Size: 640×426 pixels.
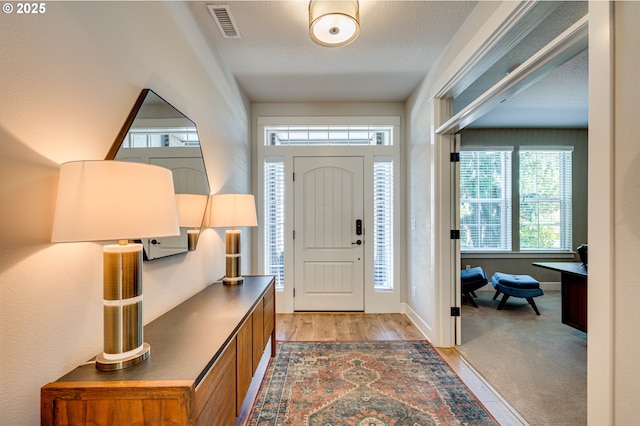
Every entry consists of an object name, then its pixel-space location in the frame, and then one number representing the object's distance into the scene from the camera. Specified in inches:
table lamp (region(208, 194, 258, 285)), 86.7
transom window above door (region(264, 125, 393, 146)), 149.1
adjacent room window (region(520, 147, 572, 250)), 194.5
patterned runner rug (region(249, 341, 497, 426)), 70.8
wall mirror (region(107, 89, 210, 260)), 55.2
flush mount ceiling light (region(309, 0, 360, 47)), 70.3
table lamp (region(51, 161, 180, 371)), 33.8
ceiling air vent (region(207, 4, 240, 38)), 80.5
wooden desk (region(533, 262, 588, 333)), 112.8
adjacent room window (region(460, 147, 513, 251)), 194.2
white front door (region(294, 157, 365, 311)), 147.3
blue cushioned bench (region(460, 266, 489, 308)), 155.7
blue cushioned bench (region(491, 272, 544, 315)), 147.2
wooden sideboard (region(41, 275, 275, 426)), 35.6
